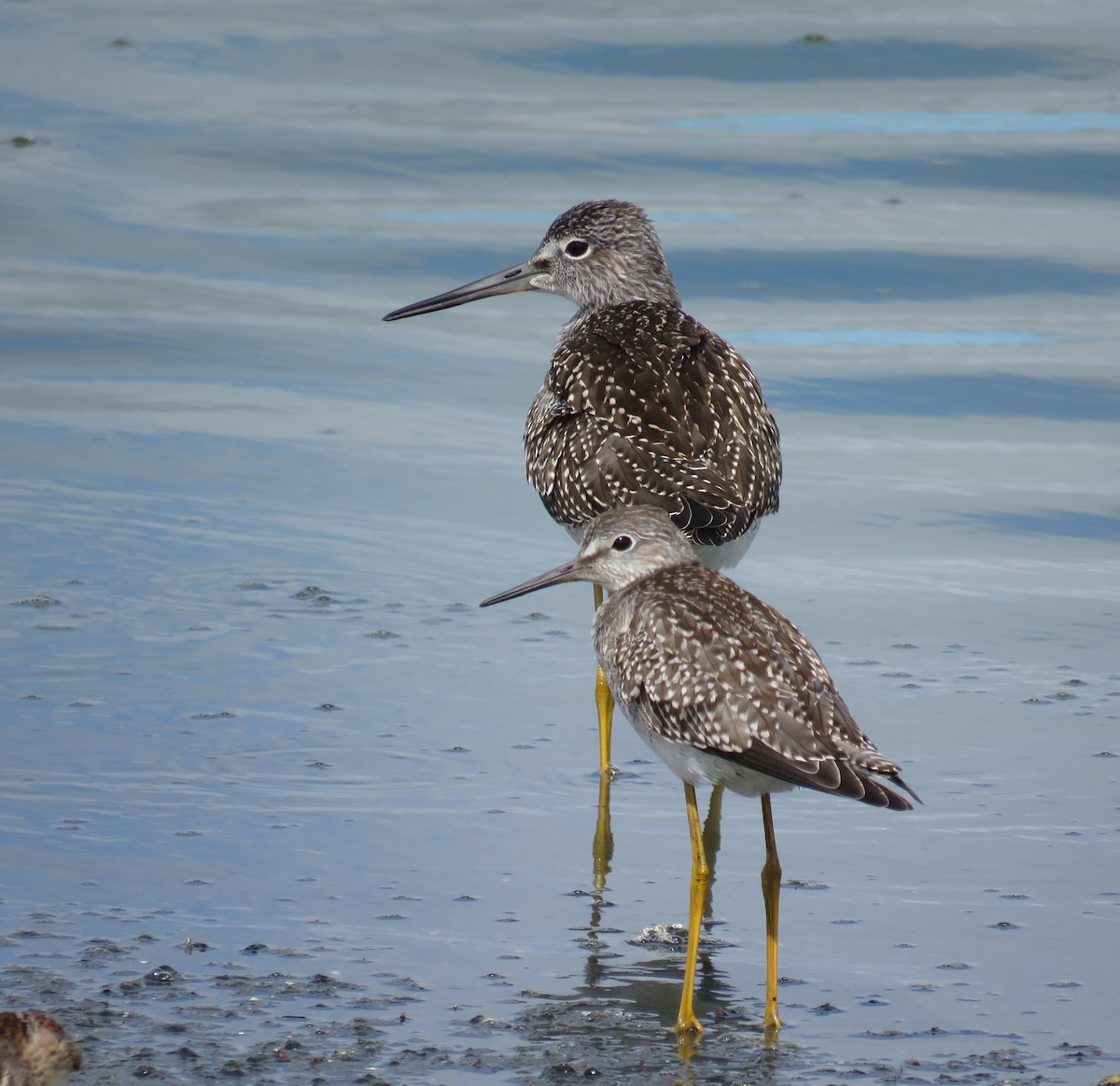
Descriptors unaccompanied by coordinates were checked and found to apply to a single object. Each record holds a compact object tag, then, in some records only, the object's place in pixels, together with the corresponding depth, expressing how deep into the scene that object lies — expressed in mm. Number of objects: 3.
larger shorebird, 12797
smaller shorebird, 9227
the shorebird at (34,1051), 7168
